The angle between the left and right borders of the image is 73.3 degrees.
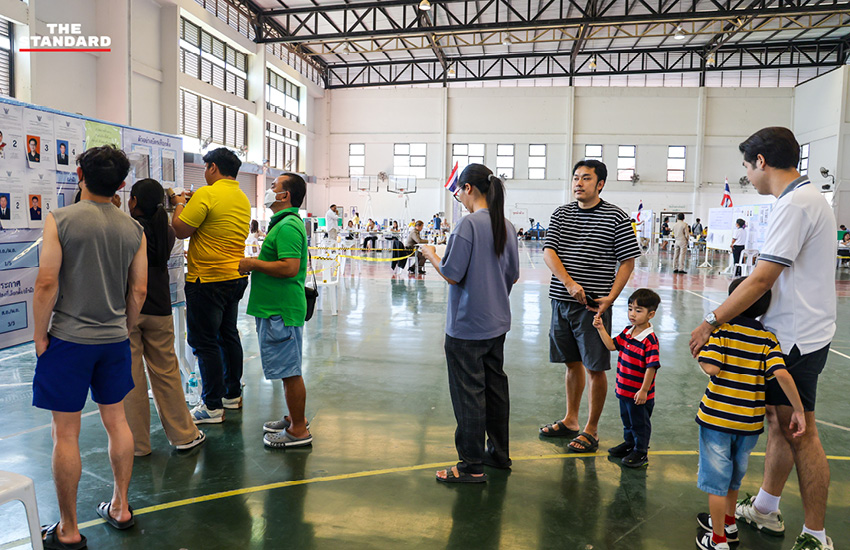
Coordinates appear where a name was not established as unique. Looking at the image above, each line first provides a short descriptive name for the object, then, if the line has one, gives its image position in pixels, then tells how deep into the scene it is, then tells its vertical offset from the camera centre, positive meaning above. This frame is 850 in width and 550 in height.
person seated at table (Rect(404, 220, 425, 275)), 13.75 -0.08
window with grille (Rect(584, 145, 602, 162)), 27.25 +4.18
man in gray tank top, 2.18 -0.33
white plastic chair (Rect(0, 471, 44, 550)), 1.80 -0.85
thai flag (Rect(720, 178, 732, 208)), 17.64 +1.28
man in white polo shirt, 2.18 -0.19
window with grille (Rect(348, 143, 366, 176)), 28.55 +3.72
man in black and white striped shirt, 3.34 -0.19
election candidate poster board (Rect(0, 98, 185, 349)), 2.77 +0.22
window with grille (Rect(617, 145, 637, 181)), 27.25 +3.78
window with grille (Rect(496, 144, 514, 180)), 27.77 +3.73
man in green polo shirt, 3.23 -0.37
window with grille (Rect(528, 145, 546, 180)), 27.50 +3.63
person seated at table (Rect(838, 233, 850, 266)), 16.36 -0.11
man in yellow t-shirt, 3.48 -0.19
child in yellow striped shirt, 2.21 -0.62
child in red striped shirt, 3.09 -0.70
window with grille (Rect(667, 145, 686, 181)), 27.03 +3.71
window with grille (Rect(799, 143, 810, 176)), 25.38 +3.77
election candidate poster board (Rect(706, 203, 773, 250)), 14.21 +0.51
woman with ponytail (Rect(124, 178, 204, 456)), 3.08 -0.66
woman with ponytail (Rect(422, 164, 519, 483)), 2.88 -0.34
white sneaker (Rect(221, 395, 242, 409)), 4.09 -1.24
